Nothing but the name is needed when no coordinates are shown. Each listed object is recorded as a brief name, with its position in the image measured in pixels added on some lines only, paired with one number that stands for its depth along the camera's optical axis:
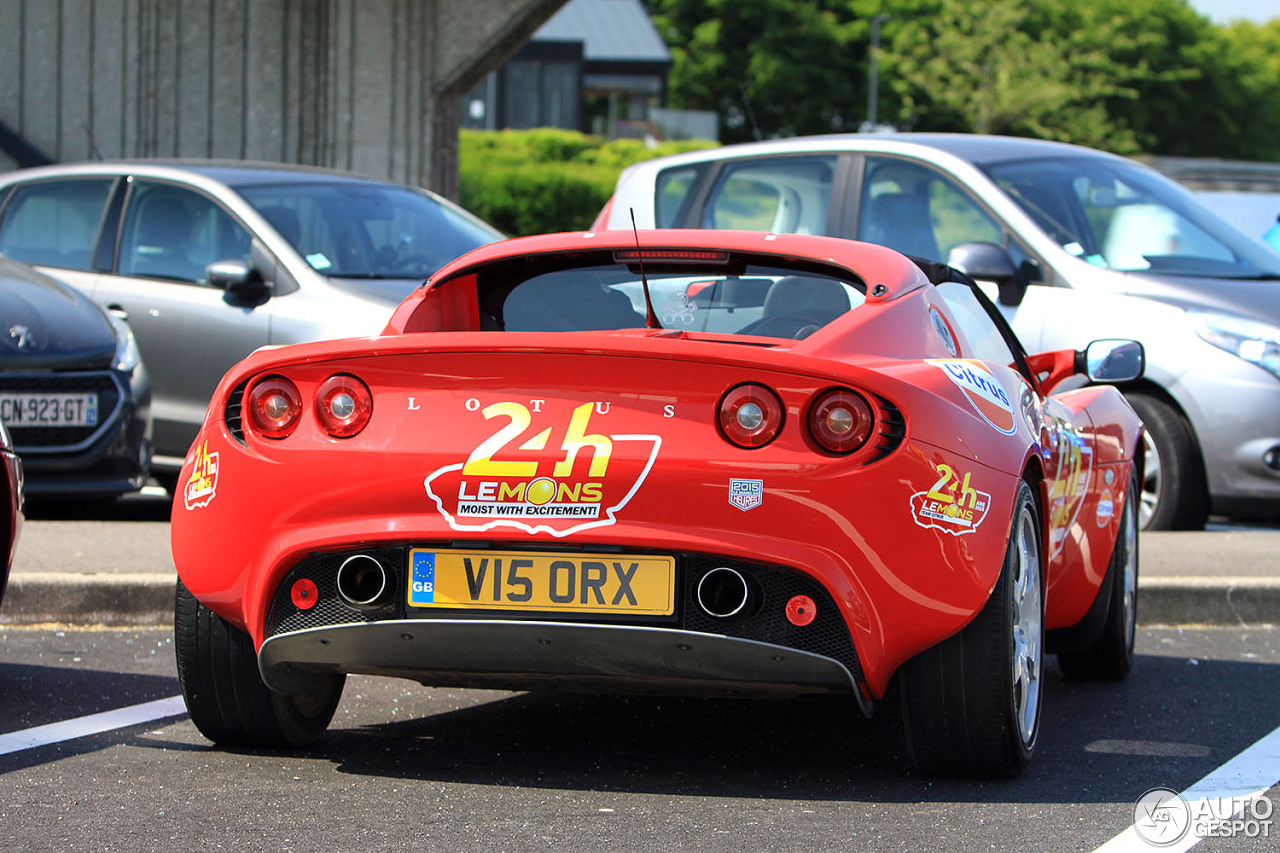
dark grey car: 15.57
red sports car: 7.85
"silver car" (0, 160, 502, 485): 17.58
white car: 16.58
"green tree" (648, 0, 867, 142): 146.75
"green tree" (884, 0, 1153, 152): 146.25
